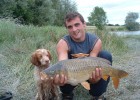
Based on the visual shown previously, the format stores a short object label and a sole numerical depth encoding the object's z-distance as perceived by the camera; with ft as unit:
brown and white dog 5.02
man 4.84
